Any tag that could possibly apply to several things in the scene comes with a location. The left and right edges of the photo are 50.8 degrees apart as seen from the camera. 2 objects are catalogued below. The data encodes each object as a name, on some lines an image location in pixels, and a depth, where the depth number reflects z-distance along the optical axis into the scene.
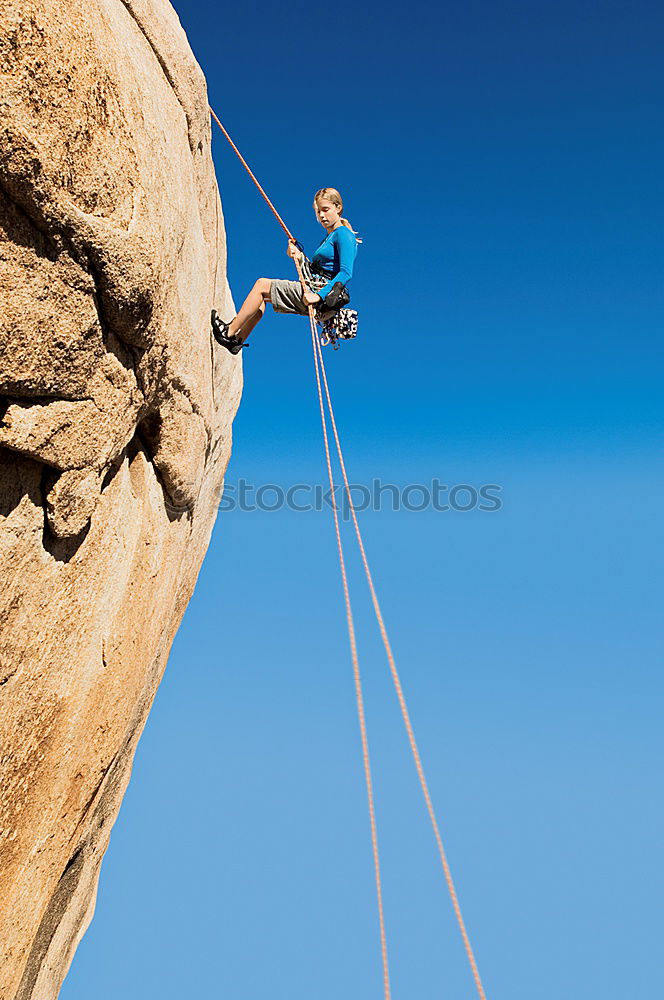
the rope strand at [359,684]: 6.54
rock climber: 8.05
